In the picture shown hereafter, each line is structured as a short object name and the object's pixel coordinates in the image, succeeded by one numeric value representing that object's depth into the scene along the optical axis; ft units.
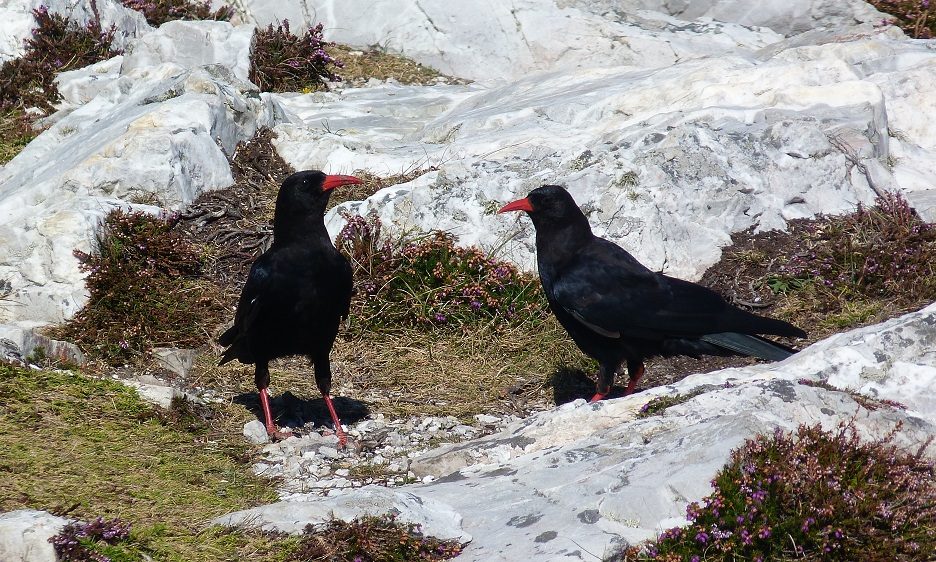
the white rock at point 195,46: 85.76
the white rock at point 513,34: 93.86
